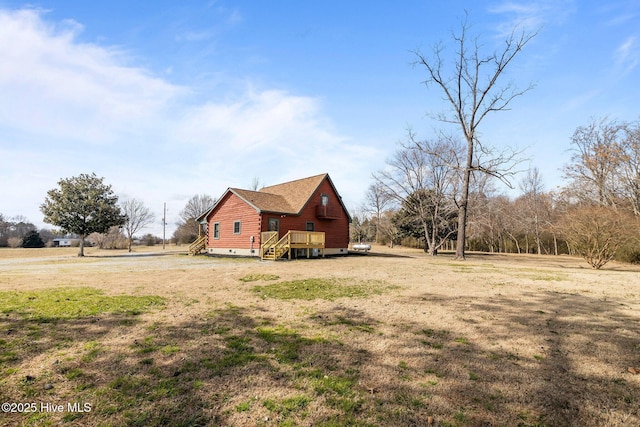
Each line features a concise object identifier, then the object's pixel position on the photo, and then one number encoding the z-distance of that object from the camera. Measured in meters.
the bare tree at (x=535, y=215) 41.31
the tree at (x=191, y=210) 59.21
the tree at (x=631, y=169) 28.88
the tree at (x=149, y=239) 63.69
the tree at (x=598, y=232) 17.20
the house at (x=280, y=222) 23.47
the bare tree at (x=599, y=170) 30.09
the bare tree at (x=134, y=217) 48.08
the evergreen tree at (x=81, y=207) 28.28
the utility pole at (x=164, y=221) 53.56
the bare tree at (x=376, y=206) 54.63
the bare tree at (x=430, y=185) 32.16
